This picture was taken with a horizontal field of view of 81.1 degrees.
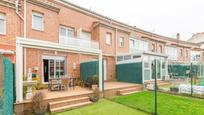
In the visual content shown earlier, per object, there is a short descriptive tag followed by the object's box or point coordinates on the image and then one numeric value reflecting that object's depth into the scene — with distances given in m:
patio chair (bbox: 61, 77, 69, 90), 8.21
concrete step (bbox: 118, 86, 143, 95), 8.97
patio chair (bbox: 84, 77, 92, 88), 8.66
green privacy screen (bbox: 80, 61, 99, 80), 9.26
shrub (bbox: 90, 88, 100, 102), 7.14
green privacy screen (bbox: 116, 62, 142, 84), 11.68
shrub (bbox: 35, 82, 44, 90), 8.12
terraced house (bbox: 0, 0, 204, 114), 8.23
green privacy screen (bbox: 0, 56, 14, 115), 3.77
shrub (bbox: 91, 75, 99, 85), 8.28
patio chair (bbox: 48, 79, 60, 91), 8.01
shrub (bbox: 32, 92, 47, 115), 5.21
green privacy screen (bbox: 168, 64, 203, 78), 17.71
